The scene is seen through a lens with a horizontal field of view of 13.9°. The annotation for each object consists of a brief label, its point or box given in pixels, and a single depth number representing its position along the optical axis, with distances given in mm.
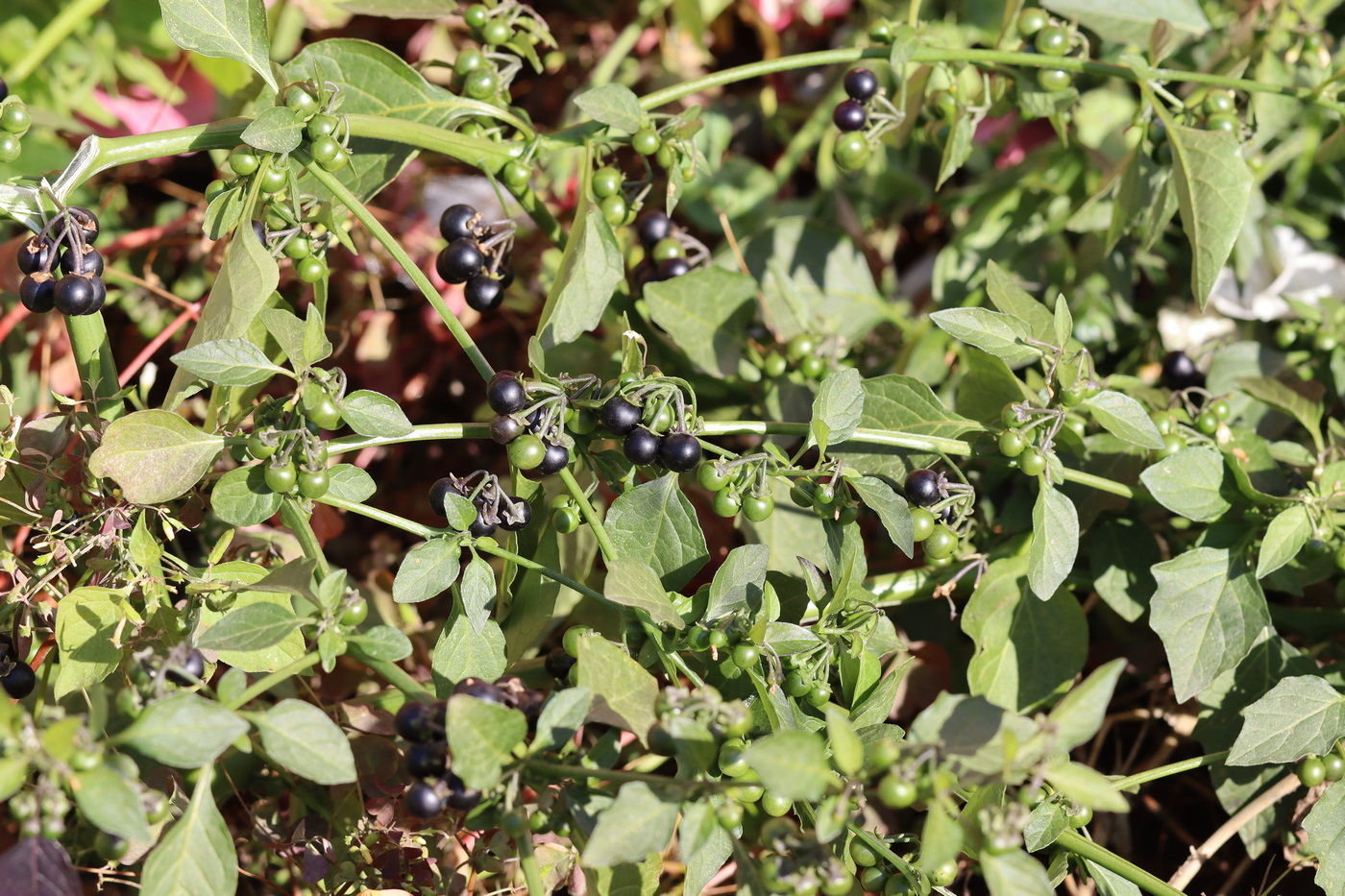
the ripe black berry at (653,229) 1092
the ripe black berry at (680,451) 1011
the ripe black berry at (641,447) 1012
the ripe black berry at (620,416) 1012
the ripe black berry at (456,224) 1056
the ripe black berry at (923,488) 1027
